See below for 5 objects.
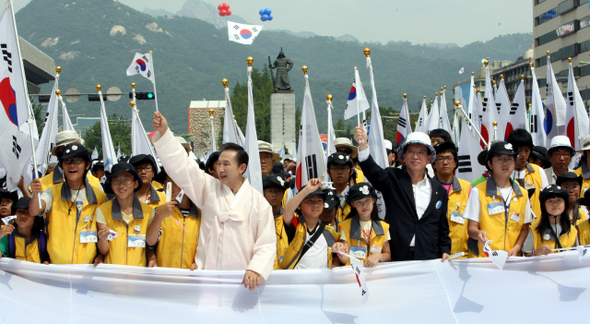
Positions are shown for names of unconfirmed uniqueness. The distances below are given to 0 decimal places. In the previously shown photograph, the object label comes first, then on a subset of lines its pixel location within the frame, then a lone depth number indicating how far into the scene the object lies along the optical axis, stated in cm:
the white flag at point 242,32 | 1320
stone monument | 3991
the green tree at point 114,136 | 6665
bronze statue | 4038
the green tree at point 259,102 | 7569
